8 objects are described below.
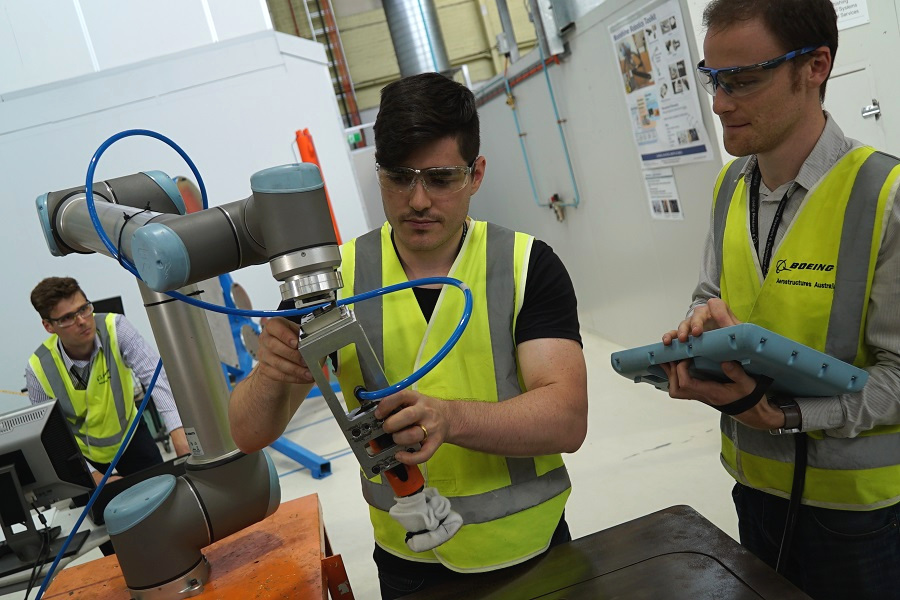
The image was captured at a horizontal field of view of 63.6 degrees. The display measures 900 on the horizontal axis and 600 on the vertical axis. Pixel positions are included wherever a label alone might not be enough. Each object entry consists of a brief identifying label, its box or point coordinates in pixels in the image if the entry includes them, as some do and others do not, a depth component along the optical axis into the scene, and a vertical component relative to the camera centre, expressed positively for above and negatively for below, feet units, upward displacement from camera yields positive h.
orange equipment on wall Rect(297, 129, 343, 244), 15.88 +1.64
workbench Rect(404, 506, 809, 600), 3.01 -1.86
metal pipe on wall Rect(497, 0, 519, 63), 15.67 +2.91
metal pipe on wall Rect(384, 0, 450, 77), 26.71 +5.64
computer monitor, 5.56 -1.29
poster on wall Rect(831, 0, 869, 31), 9.30 +0.79
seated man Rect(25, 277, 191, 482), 9.70 -1.26
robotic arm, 2.78 -0.39
